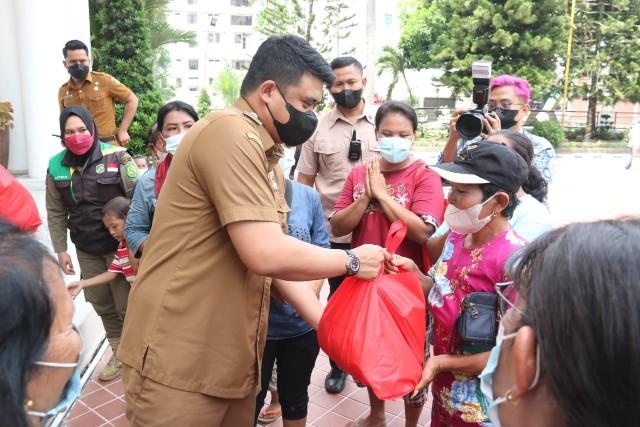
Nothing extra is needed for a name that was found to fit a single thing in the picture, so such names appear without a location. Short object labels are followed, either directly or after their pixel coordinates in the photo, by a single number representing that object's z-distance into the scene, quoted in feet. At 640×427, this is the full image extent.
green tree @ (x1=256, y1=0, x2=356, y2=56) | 96.58
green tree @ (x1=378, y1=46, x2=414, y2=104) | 104.83
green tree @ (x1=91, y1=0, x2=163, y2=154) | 34.22
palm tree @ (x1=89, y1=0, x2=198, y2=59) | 40.17
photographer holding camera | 10.37
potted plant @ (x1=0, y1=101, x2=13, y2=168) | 25.71
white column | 25.14
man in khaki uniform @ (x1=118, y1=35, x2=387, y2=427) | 5.70
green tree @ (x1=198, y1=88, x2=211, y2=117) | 75.38
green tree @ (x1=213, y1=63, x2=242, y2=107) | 93.97
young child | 11.69
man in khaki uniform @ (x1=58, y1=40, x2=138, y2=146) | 18.12
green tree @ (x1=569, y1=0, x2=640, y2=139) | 81.05
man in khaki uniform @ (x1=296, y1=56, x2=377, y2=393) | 12.08
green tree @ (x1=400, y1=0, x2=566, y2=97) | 77.78
